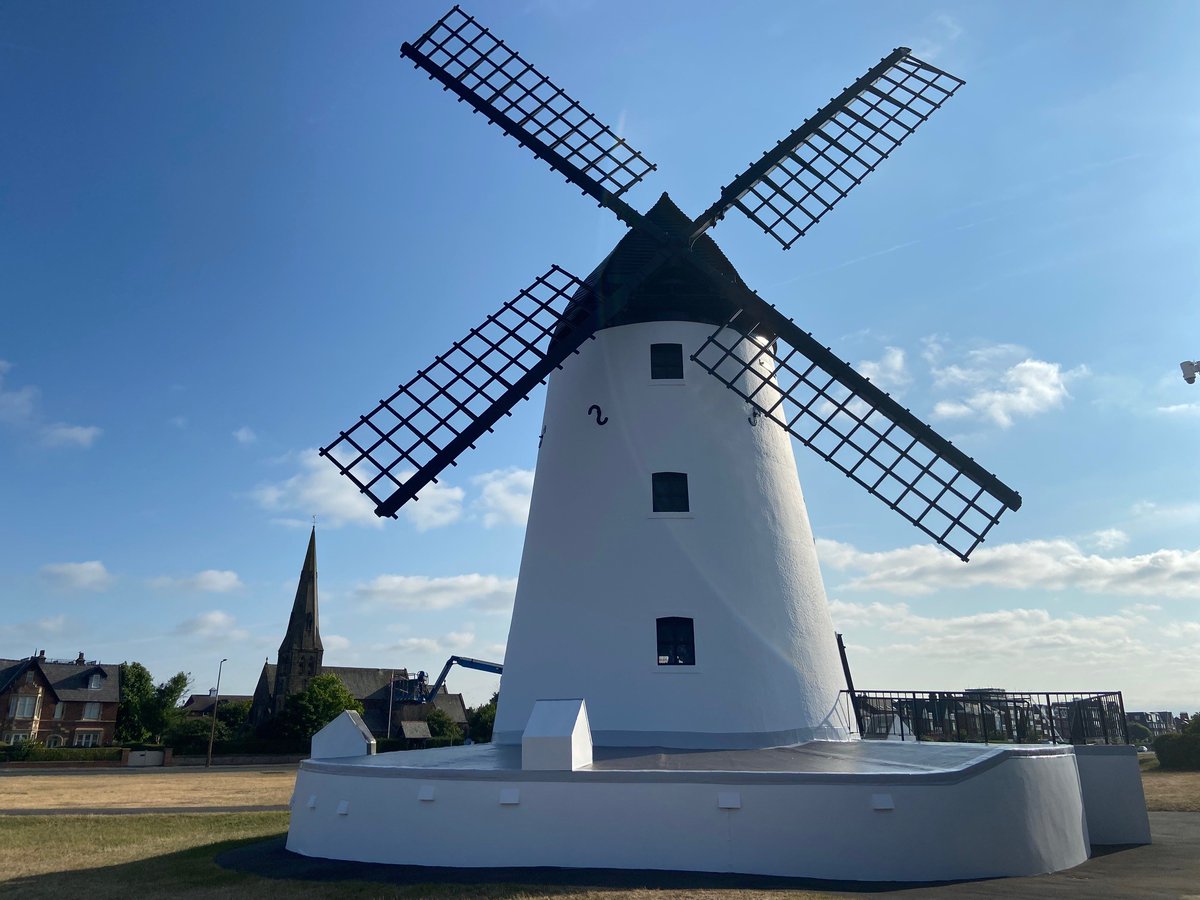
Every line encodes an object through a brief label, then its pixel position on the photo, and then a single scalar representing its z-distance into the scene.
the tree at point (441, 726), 70.12
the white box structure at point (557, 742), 10.15
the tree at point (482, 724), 56.81
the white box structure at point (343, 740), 12.58
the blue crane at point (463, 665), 48.16
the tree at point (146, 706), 62.69
